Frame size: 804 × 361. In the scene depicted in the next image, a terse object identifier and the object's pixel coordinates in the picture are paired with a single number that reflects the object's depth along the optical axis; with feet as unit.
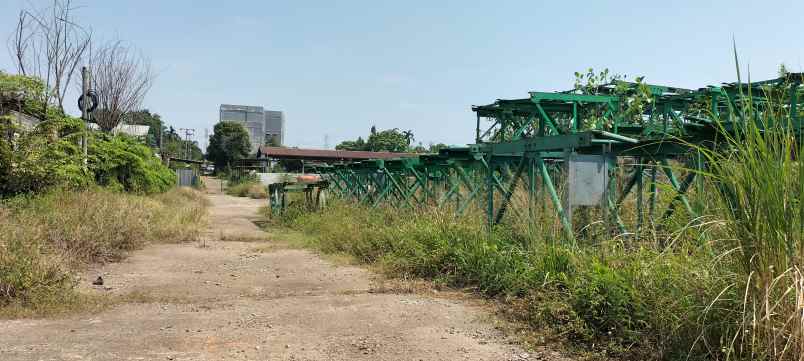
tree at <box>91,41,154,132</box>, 73.87
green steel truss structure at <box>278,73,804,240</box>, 18.01
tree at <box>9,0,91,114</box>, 48.44
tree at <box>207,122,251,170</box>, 209.97
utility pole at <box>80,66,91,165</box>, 46.09
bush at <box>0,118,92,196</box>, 34.81
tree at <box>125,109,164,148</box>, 271.65
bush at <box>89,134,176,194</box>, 50.92
